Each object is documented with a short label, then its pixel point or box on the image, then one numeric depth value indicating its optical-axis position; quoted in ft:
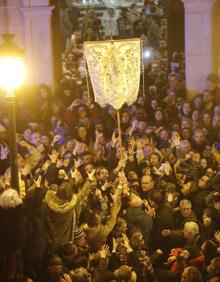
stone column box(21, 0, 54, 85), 53.78
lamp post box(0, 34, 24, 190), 30.09
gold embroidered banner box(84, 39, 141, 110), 40.09
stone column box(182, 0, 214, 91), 51.03
